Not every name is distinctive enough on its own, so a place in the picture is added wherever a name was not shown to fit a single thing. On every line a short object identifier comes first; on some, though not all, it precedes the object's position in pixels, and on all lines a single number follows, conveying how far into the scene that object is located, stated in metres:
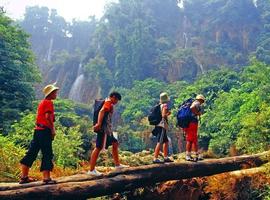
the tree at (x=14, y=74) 15.47
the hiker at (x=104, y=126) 7.37
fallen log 6.69
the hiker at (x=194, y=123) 8.81
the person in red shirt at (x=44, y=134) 6.72
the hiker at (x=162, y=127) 8.44
